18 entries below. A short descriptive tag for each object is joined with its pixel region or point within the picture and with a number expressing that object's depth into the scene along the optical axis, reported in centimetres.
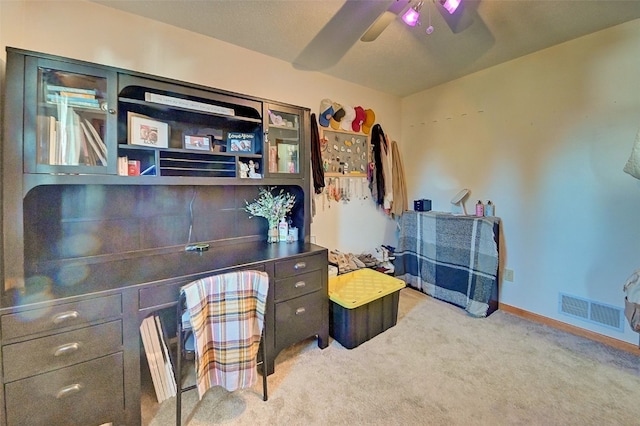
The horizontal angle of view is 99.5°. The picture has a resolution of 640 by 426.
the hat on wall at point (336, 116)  291
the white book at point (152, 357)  160
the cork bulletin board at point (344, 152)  293
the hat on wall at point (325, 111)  281
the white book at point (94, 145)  152
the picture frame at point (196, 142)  190
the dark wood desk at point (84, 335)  113
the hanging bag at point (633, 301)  159
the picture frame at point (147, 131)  166
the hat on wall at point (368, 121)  322
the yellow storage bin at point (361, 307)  211
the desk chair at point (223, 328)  137
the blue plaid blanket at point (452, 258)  261
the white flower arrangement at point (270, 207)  227
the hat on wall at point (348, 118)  303
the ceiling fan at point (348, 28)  162
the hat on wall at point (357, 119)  312
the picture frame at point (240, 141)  209
